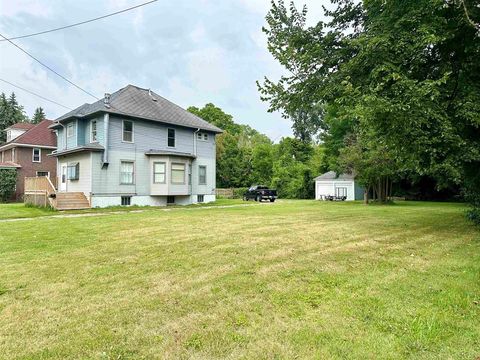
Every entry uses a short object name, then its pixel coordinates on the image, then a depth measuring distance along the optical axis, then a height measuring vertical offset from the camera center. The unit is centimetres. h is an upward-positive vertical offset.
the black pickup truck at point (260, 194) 2939 -43
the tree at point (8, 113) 4628 +1133
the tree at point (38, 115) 5606 +1298
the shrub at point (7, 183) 2677 +53
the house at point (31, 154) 2883 +328
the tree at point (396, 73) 743 +335
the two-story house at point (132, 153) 1914 +233
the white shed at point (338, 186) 3256 +33
